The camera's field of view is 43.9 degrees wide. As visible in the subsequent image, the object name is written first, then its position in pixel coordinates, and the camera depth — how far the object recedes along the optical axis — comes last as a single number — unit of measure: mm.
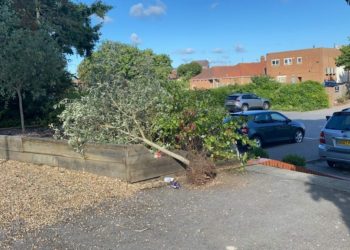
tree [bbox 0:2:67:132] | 10703
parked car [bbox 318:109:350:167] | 9984
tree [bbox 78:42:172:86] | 9250
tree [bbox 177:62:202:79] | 107719
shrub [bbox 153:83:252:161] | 7508
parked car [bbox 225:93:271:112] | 36031
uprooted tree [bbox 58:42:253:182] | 7544
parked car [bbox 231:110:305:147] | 15491
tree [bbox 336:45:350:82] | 54019
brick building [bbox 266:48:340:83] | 71625
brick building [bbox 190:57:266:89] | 88062
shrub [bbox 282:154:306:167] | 9948
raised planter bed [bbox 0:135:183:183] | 7121
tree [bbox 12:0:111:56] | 14062
